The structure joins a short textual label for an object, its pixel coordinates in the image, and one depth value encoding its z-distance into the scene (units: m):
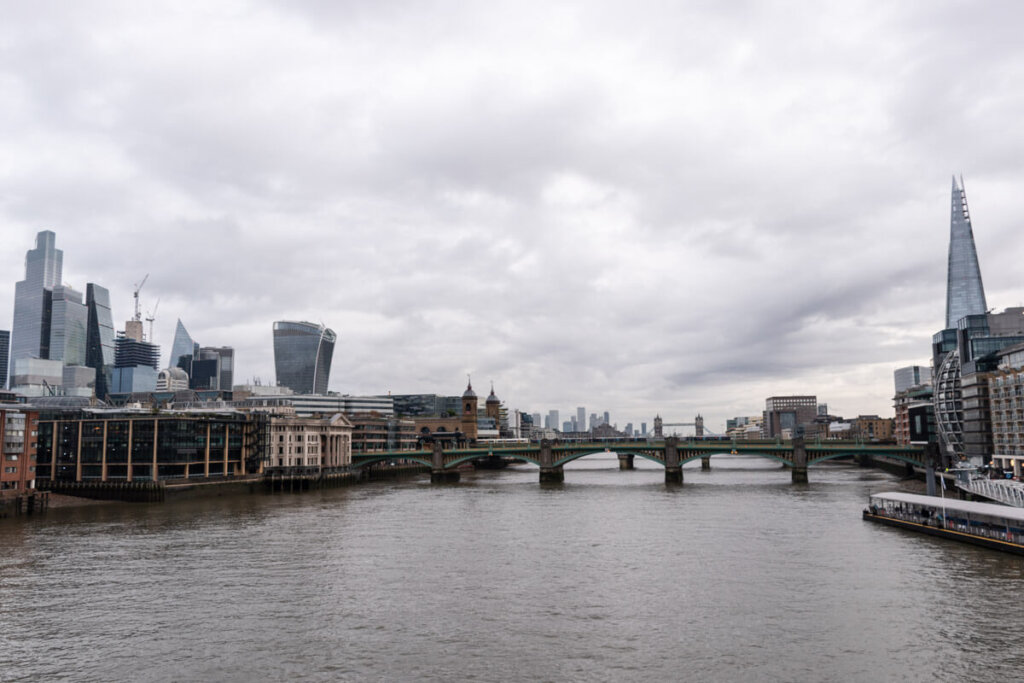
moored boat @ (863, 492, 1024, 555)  58.75
